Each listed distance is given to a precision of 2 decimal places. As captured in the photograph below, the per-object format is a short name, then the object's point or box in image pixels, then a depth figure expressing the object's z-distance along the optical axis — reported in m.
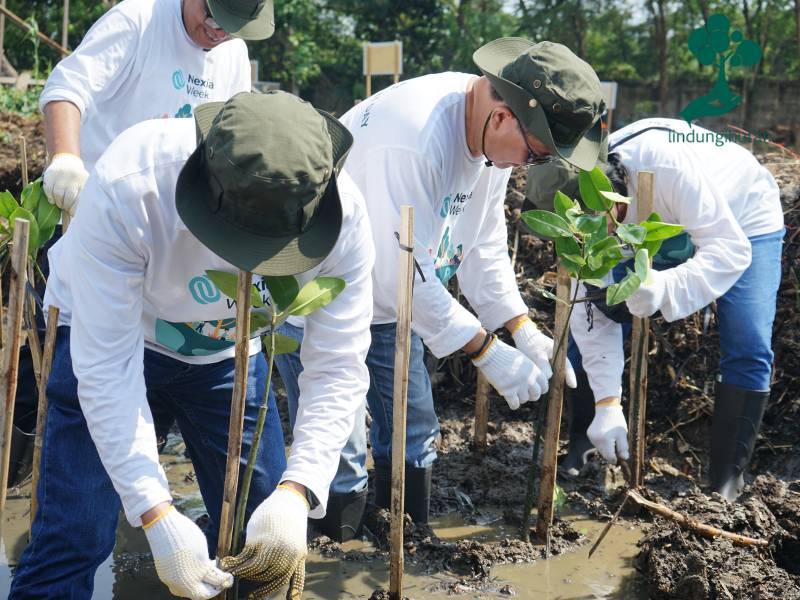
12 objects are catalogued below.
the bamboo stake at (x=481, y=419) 3.73
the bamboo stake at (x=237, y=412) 1.72
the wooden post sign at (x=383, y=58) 5.79
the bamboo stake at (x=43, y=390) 2.06
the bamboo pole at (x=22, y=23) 7.47
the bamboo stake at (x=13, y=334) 2.14
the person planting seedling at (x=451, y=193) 2.36
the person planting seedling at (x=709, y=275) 2.96
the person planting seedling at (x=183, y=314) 1.60
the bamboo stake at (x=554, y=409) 2.83
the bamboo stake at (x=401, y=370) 2.25
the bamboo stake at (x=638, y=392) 3.06
